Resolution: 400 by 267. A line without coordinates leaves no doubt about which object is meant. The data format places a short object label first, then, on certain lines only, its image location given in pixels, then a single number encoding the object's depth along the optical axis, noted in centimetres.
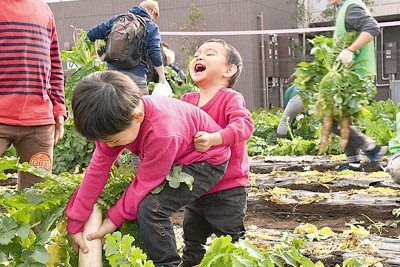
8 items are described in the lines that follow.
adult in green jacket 495
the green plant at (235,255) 208
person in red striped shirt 329
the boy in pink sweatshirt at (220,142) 272
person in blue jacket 578
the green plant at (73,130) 728
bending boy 229
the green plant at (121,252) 204
